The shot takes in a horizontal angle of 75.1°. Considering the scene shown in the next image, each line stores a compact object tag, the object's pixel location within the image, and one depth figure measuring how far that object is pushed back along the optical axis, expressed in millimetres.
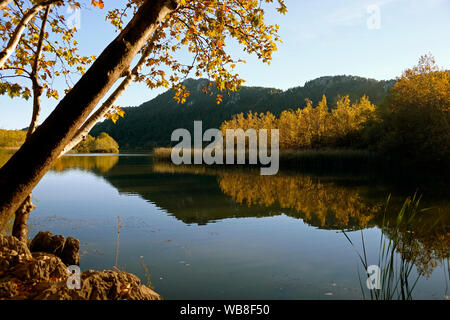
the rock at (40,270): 3660
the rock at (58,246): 6430
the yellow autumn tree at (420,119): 27797
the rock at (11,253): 3804
